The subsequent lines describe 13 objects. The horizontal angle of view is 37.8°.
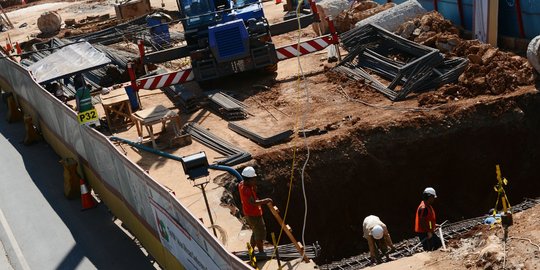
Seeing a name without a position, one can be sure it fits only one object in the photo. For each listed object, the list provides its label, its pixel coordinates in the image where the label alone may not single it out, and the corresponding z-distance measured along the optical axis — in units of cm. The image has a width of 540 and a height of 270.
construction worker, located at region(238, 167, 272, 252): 1283
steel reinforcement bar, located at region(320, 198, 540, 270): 1387
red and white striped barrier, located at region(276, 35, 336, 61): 2288
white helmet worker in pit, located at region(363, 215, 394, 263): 1326
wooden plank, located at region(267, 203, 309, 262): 1242
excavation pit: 1758
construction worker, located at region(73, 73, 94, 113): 1892
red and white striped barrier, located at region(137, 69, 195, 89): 2194
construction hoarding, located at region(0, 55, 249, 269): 1179
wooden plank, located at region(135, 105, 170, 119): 1902
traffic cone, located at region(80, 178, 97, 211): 1823
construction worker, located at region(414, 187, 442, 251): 1345
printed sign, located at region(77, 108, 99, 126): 1761
